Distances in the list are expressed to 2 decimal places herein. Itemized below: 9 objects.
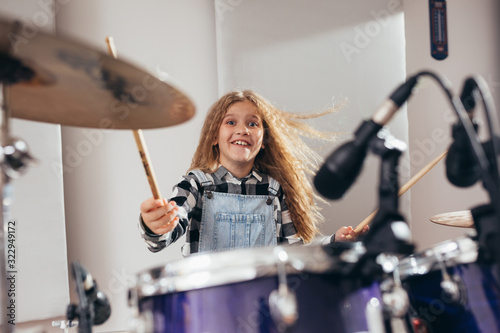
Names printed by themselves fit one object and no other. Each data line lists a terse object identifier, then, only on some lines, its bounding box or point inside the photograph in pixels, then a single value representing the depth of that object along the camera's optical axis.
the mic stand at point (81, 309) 0.66
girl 1.28
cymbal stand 0.62
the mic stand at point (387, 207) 0.54
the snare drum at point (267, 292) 0.56
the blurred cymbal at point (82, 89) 0.61
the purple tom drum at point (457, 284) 0.65
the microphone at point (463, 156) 0.60
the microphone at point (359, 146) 0.57
